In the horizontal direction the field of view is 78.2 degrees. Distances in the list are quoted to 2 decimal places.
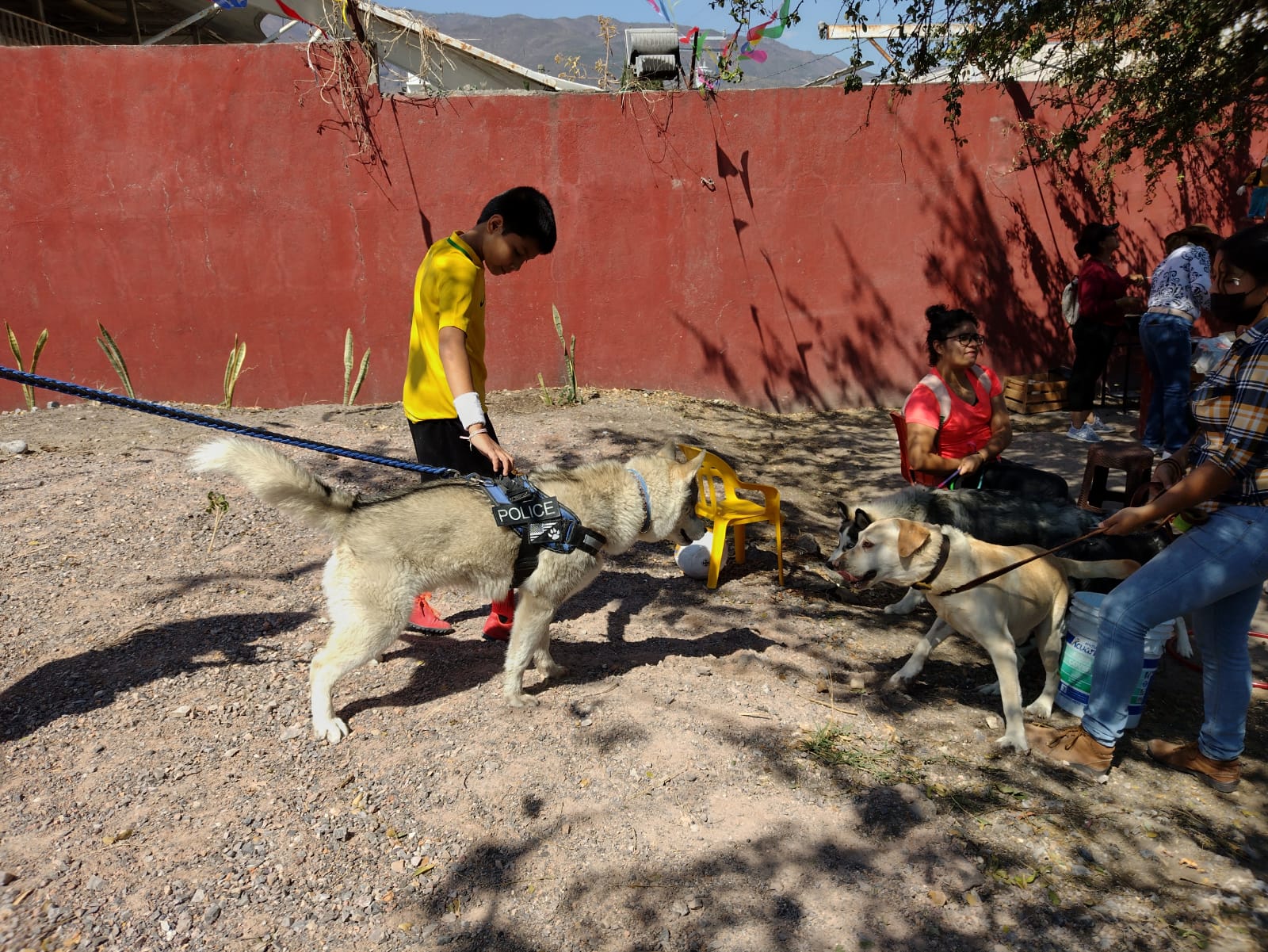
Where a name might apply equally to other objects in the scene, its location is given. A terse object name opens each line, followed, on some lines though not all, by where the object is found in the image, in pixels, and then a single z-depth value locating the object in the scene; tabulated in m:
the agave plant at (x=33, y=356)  7.18
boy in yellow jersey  3.35
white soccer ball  5.15
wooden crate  9.30
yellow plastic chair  4.89
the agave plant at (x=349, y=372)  8.17
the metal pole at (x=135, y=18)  12.01
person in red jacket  7.59
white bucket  3.49
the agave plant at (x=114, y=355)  7.82
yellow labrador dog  3.47
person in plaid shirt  2.70
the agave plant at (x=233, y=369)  7.78
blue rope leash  2.81
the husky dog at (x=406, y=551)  3.25
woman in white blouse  6.50
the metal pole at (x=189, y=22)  11.51
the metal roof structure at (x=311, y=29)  8.45
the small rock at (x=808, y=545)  5.71
